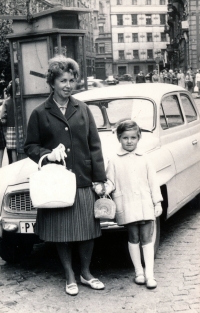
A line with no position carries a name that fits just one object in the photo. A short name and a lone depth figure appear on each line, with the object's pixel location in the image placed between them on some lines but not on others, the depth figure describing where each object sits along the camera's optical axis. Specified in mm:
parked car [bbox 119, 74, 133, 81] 50519
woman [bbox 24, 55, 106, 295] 3861
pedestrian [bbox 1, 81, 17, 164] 8766
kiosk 8625
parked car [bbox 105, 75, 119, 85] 41375
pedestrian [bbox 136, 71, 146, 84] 33597
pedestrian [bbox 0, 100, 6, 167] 8578
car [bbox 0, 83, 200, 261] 4426
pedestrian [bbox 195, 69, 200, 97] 29777
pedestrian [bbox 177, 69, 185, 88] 31055
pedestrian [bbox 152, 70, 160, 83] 34719
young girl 4066
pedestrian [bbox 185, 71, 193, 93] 30722
